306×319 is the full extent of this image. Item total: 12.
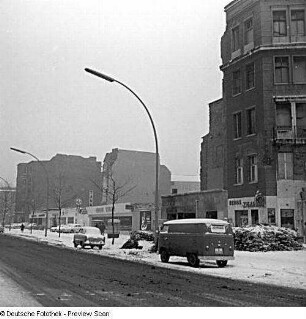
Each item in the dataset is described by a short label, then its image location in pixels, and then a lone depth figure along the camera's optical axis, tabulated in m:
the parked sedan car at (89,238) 31.39
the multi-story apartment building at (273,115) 30.38
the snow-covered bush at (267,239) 24.97
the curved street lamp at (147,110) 15.57
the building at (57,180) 95.50
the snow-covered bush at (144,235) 34.97
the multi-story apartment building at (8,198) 79.38
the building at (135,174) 71.75
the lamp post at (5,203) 73.44
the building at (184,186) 61.59
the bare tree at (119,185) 70.05
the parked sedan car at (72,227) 61.64
